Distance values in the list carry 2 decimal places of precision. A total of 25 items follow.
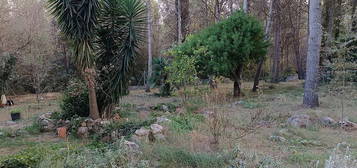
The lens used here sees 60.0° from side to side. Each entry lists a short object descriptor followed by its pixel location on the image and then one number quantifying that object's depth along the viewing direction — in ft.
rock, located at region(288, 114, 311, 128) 22.34
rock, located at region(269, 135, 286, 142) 17.85
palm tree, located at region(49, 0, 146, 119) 21.56
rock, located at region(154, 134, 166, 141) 16.63
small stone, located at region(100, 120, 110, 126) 21.97
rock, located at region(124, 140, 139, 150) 13.67
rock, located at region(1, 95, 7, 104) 42.07
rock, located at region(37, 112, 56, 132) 22.95
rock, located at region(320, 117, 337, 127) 22.56
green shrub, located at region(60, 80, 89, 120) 25.13
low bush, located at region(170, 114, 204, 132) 18.61
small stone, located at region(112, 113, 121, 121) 24.67
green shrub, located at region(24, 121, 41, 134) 22.40
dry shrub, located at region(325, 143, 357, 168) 9.16
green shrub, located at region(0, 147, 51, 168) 11.21
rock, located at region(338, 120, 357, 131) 21.48
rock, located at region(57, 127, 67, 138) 21.20
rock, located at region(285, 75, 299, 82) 67.72
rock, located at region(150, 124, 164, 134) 17.97
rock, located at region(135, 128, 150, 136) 18.15
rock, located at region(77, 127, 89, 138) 20.89
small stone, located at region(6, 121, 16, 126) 26.53
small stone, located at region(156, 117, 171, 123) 21.17
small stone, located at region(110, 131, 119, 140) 19.00
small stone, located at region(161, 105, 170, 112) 30.53
